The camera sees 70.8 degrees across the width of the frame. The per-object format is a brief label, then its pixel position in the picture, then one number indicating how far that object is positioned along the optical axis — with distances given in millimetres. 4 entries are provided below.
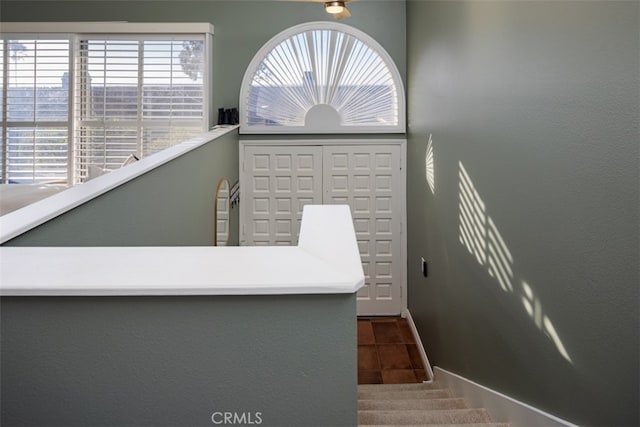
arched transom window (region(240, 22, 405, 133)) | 4883
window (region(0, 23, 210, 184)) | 4793
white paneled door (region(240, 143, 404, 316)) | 5023
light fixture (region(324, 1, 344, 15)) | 3102
